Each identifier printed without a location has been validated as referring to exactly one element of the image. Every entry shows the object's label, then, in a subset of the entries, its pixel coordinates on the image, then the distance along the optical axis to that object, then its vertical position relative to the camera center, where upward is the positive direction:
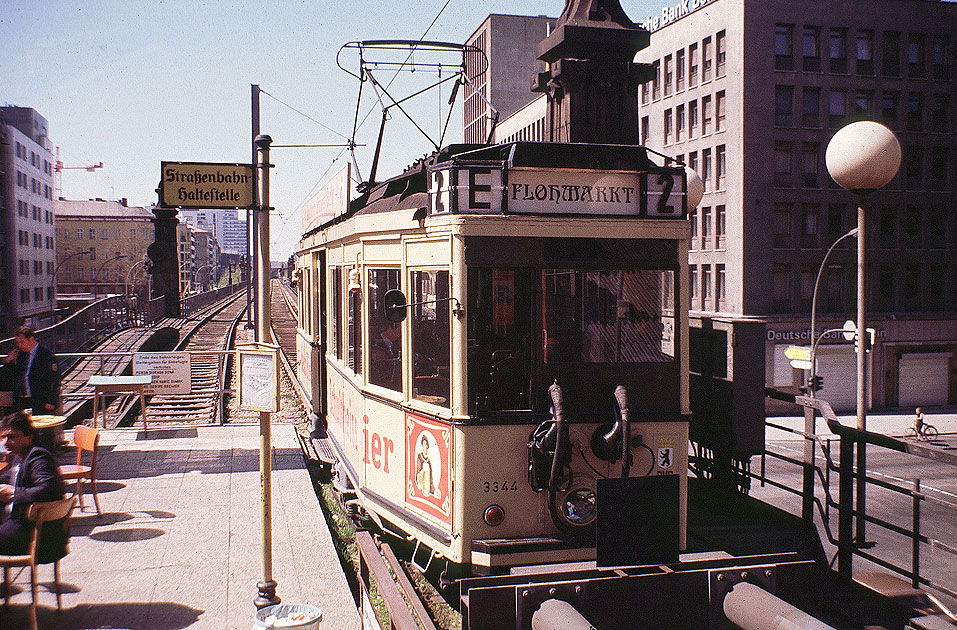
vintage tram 5.80 -0.30
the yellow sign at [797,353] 27.92 -2.24
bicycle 33.39 -6.20
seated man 6.09 -1.56
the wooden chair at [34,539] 5.93 -1.89
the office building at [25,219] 73.06 +7.81
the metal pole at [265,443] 5.89 -1.16
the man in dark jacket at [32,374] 9.70 -1.00
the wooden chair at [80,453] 8.50 -1.78
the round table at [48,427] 9.08 -1.55
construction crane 169.25 +26.89
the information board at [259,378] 5.94 -0.65
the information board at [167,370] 14.57 -1.44
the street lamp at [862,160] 7.20 +1.20
